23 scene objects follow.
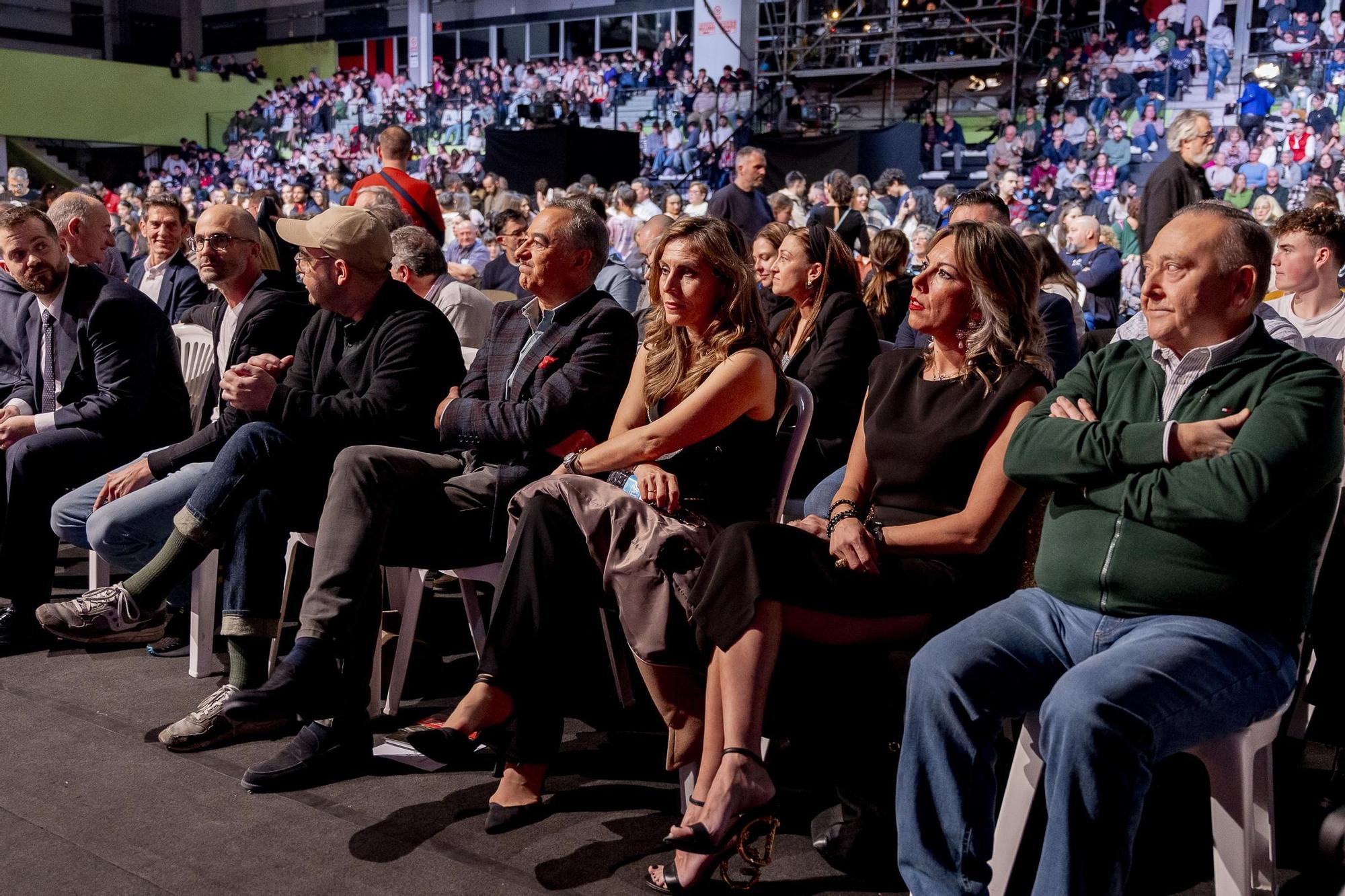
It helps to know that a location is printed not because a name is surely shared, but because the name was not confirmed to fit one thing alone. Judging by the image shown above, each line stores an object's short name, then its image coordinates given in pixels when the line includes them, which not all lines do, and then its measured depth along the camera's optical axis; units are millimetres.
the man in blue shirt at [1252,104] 13070
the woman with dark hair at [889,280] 4598
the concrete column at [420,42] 24672
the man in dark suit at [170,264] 4883
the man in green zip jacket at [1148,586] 1684
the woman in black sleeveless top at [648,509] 2289
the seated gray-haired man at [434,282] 4289
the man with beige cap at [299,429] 2848
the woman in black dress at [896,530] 2018
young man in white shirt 3387
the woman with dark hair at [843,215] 7238
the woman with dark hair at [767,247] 3955
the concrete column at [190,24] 28297
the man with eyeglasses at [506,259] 5918
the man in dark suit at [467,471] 2586
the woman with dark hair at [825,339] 3420
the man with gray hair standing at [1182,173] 4660
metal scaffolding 15281
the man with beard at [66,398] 3461
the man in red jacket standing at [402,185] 5172
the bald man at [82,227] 4227
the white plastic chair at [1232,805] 1805
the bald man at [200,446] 3174
